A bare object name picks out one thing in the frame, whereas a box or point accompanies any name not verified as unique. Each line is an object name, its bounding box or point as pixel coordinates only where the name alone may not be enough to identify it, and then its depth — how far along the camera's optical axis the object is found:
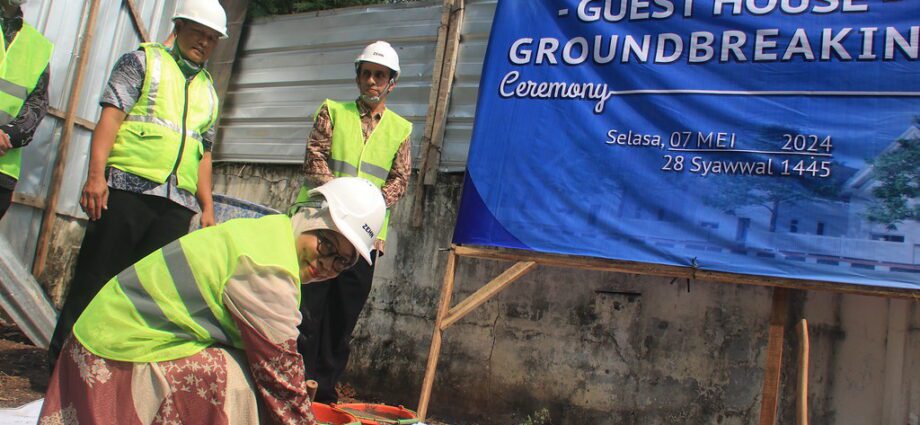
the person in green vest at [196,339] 1.87
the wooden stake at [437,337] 3.72
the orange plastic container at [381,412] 3.04
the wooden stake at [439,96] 4.68
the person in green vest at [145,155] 3.09
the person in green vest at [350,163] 3.56
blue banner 3.22
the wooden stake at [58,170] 5.01
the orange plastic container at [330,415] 2.58
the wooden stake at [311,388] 2.22
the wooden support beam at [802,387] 3.18
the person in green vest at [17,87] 3.36
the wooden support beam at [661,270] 3.10
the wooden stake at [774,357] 3.21
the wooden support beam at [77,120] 4.97
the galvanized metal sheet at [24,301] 4.14
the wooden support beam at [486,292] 3.71
